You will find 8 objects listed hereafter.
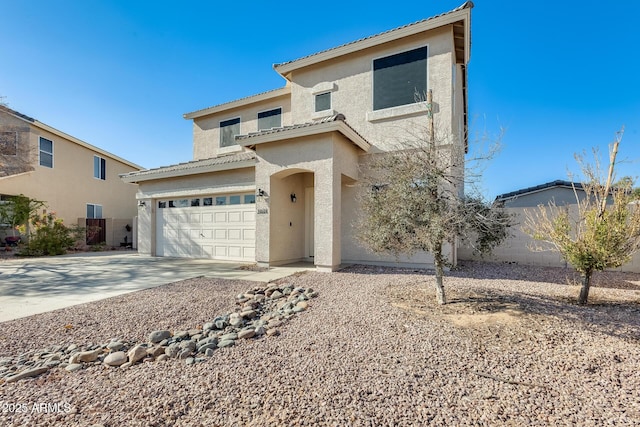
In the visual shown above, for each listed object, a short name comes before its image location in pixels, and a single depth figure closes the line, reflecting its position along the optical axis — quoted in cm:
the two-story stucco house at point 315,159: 911
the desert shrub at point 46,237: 1416
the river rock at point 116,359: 355
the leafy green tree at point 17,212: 1469
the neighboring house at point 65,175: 1592
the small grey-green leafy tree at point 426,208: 505
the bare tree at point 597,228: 503
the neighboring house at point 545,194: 1398
